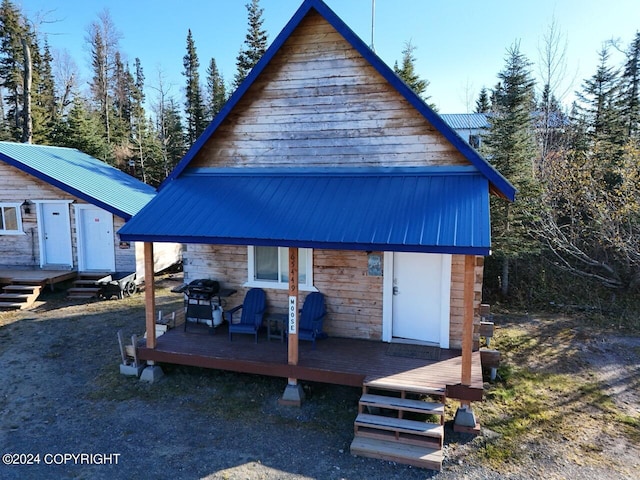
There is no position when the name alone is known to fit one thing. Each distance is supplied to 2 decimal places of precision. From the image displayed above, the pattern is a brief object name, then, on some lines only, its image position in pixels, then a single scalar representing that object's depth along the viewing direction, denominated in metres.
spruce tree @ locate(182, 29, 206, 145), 30.86
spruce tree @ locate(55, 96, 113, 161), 22.61
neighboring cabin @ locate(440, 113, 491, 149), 33.25
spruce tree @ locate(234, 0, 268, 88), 29.42
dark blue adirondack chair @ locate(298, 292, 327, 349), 7.71
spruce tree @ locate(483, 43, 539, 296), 13.22
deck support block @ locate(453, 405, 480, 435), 5.96
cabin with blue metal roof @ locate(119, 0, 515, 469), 6.26
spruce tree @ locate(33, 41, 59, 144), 25.25
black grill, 8.35
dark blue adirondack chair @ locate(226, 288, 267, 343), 8.03
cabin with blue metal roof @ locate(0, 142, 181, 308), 13.72
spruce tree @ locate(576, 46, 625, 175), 16.91
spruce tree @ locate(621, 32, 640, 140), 19.48
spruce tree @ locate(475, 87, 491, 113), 38.52
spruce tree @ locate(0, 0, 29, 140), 28.92
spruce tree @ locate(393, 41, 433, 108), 18.39
